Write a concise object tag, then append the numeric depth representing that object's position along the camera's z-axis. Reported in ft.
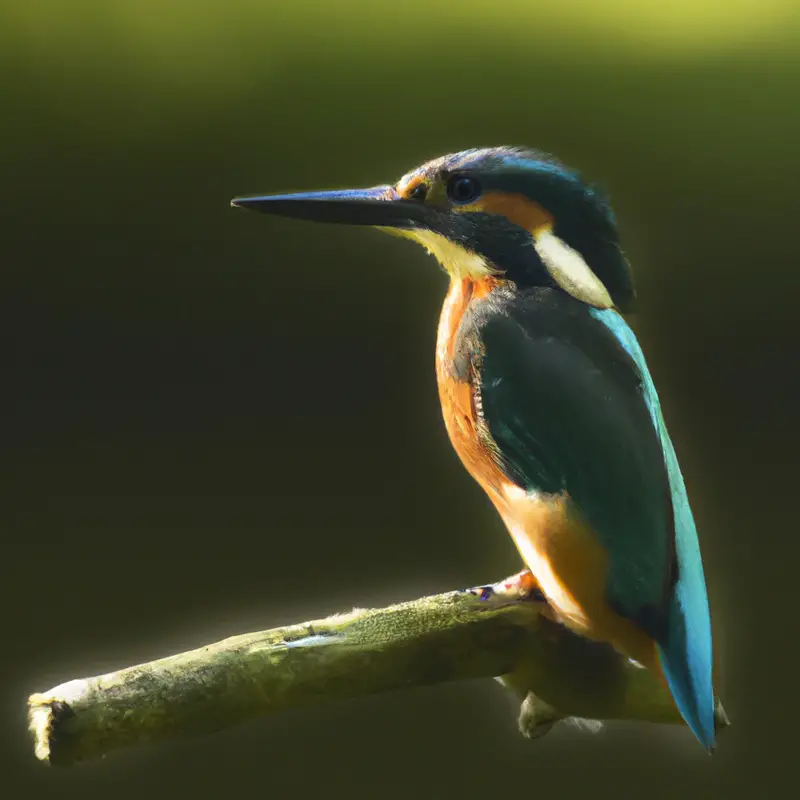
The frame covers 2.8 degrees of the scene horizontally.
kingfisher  12.30
